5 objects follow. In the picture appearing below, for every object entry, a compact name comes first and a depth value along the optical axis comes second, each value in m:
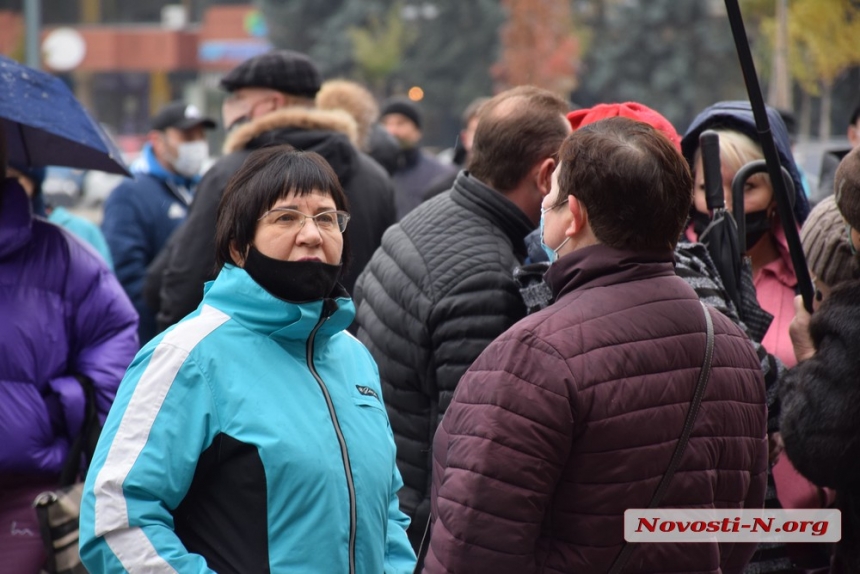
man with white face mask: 13.36
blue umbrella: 7.41
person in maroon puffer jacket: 4.55
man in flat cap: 9.37
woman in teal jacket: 4.65
